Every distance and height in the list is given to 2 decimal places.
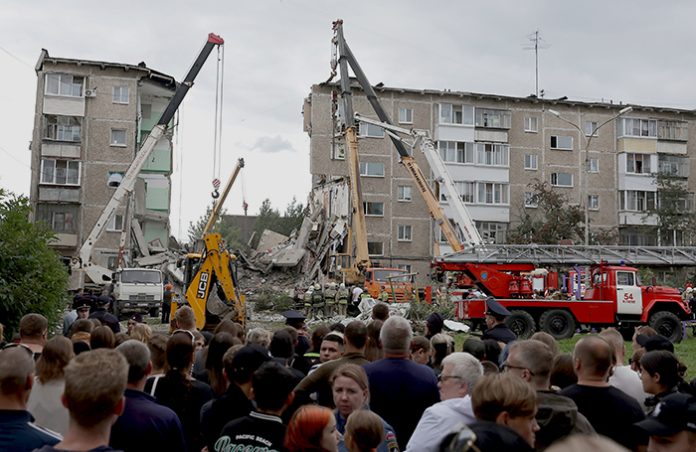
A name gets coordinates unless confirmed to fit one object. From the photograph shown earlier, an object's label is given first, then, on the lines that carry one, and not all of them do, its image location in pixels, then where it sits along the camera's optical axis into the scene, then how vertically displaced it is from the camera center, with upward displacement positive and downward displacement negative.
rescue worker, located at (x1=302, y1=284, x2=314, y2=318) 32.44 -1.06
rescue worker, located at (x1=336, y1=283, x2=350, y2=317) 32.12 -0.99
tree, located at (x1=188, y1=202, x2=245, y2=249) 90.88 +5.24
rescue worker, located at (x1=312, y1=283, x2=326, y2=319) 32.09 -1.09
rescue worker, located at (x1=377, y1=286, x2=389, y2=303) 32.75 -0.72
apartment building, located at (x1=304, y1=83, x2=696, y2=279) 52.31 +8.37
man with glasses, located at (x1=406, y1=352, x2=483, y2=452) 4.48 -0.77
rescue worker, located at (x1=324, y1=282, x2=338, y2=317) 32.25 -0.94
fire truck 24.98 -0.22
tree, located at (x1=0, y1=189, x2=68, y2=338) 14.66 +0.05
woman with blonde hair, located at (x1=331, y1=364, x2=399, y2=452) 5.14 -0.73
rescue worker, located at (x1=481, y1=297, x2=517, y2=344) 9.35 -0.53
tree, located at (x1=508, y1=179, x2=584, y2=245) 50.75 +3.77
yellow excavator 20.69 -0.33
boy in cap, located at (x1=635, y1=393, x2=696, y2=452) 3.90 -0.70
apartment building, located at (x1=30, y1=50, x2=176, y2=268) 49.69 +8.13
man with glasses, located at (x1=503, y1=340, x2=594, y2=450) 4.33 -0.69
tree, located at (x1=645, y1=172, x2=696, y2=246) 53.75 +4.75
